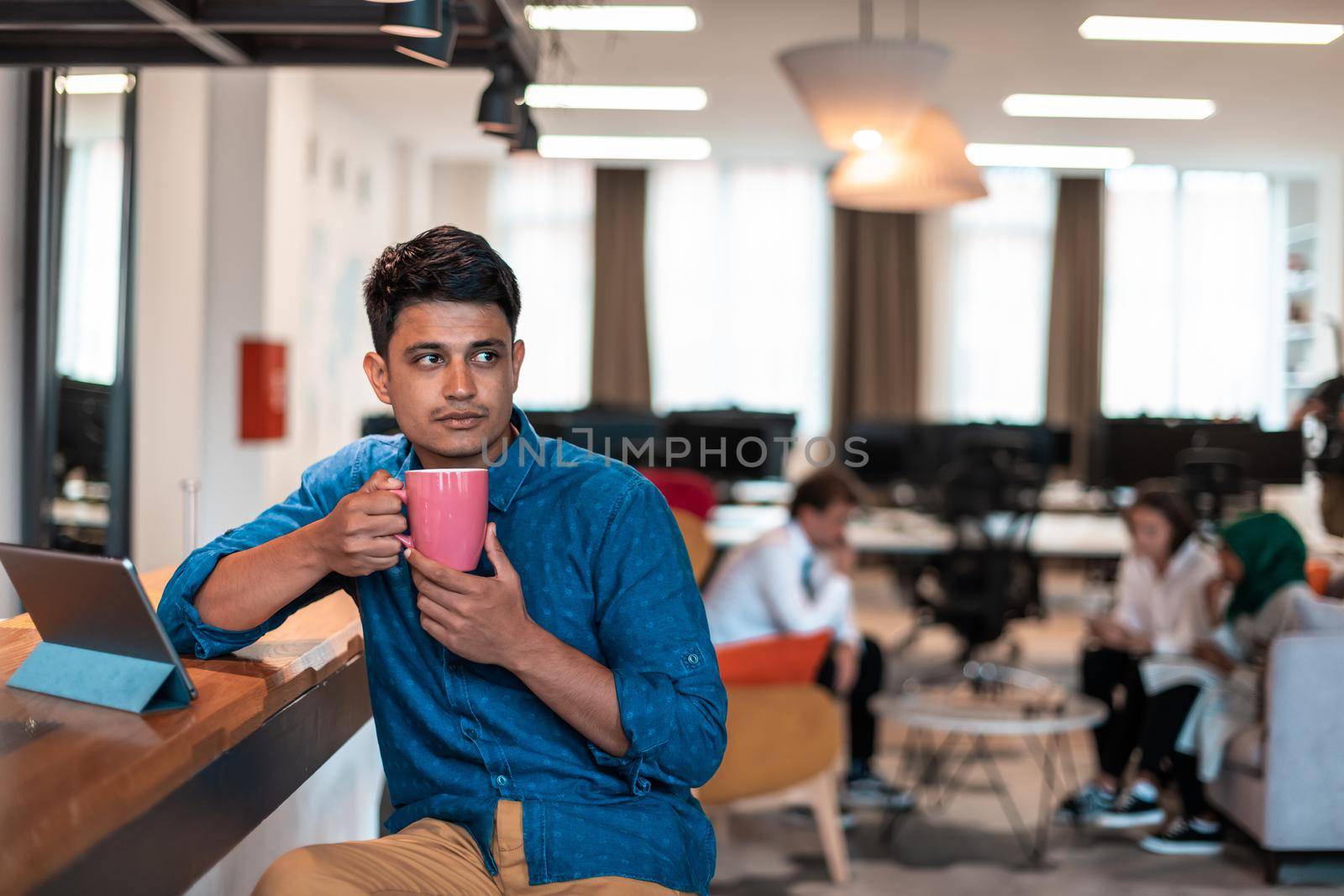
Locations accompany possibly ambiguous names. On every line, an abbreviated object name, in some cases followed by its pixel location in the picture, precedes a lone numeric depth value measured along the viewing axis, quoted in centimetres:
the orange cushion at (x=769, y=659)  327
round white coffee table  342
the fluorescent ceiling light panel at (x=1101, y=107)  761
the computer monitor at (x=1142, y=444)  717
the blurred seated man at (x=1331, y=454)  459
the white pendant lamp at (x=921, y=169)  455
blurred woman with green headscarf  374
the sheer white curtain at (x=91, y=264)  405
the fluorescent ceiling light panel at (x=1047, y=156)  904
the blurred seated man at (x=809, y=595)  384
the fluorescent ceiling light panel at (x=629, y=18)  569
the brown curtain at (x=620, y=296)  1048
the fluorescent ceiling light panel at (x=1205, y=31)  592
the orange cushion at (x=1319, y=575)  425
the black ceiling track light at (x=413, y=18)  204
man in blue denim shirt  128
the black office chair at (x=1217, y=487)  656
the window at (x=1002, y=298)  1070
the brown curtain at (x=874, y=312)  1055
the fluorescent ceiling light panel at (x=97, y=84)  394
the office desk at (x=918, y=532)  564
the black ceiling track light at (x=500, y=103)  317
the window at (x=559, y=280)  1059
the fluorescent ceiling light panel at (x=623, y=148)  917
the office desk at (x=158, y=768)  88
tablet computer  112
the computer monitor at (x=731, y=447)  688
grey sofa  339
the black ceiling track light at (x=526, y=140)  354
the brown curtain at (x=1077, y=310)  1058
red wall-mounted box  613
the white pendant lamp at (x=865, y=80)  393
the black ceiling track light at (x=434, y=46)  231
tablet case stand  115
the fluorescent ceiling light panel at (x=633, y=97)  754
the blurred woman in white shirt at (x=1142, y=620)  407
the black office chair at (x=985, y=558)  509
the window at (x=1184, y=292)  1061
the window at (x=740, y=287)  1062
